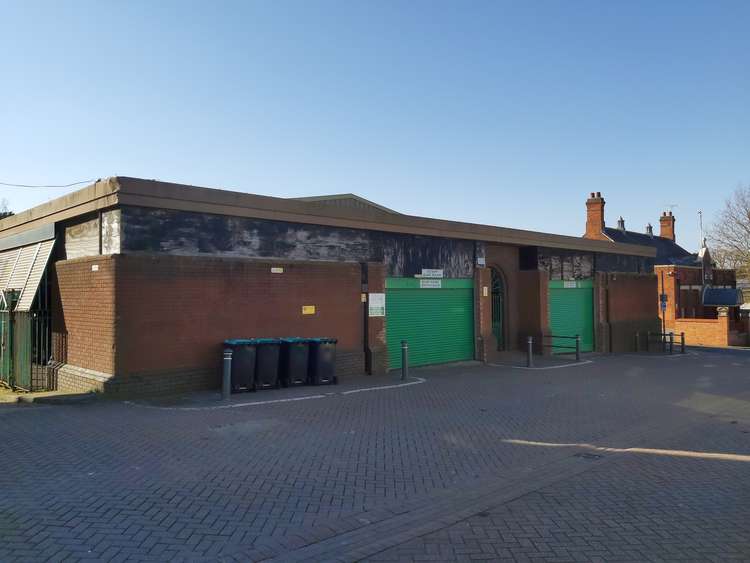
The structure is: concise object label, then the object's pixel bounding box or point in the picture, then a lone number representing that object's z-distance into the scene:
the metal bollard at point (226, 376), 10.67
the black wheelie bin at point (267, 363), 11.76
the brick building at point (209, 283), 10.89
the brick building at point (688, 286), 31.16
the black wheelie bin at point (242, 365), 11.43
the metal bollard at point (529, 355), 16.89
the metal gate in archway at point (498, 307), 20.48
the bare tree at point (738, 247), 46.09
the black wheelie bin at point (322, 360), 12.61
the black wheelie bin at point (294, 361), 12.23
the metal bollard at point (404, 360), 13.95
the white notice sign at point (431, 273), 16.67
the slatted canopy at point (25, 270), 12.97
